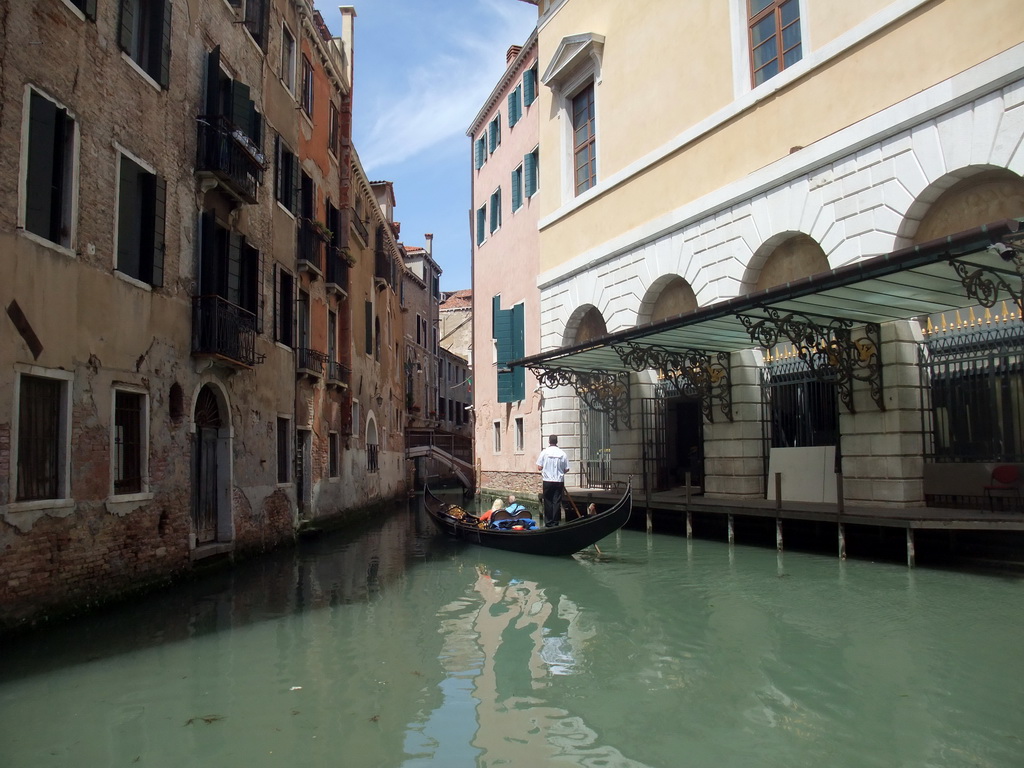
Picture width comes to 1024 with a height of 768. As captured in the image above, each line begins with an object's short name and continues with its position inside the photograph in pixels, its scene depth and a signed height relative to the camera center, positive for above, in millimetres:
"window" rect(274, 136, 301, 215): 13711 +4652
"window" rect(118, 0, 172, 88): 9297 +4716
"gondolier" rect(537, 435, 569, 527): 12461 -364
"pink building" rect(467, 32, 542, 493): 20875 +4818
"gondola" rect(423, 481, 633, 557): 10688 -1137
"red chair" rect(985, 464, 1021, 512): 9289 -408
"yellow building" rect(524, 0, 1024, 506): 9375 +3043
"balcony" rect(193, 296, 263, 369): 10141 +1574
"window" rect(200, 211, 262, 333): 10609 +2565
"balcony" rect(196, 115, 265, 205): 10375 +3822
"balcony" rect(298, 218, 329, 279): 14734 +3786
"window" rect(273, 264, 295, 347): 13727 +2473
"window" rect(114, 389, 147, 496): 8539 +185
